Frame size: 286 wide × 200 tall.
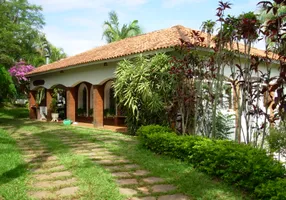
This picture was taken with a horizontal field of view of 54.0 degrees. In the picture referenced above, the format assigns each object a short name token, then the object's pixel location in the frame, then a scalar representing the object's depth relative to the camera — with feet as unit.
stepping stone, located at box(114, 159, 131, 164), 21.43
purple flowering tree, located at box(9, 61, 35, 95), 67.41
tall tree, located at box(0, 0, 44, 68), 56.65
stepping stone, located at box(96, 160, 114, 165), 20.61
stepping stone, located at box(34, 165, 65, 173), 18.22
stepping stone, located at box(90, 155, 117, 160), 22.23
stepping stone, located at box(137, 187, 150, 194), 14.75
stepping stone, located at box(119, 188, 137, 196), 14.48
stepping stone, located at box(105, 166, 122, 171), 18.99
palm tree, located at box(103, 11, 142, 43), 96.84
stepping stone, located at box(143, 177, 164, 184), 16.62
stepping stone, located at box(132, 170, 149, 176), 18.07
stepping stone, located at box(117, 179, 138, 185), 16.11
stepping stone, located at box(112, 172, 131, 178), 17.42
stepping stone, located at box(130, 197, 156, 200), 13.89
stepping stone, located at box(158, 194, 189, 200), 13.97
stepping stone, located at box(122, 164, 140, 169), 19.80
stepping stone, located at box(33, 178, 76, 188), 15.26
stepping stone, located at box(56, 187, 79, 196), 14.23
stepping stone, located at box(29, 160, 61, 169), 19.26
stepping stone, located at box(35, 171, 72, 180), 16.91
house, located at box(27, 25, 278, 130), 38.52
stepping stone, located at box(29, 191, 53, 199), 13.75
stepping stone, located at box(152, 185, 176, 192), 15.10
